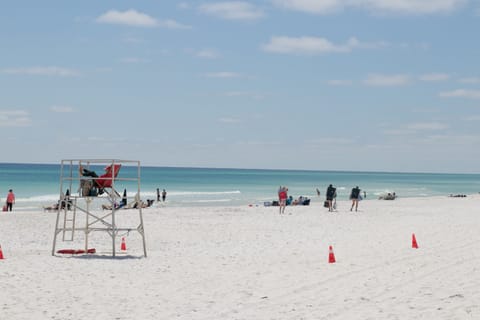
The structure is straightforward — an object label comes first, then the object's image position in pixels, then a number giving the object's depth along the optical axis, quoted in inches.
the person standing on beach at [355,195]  1453.7
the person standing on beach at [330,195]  1423.5
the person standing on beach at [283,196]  1398.9
